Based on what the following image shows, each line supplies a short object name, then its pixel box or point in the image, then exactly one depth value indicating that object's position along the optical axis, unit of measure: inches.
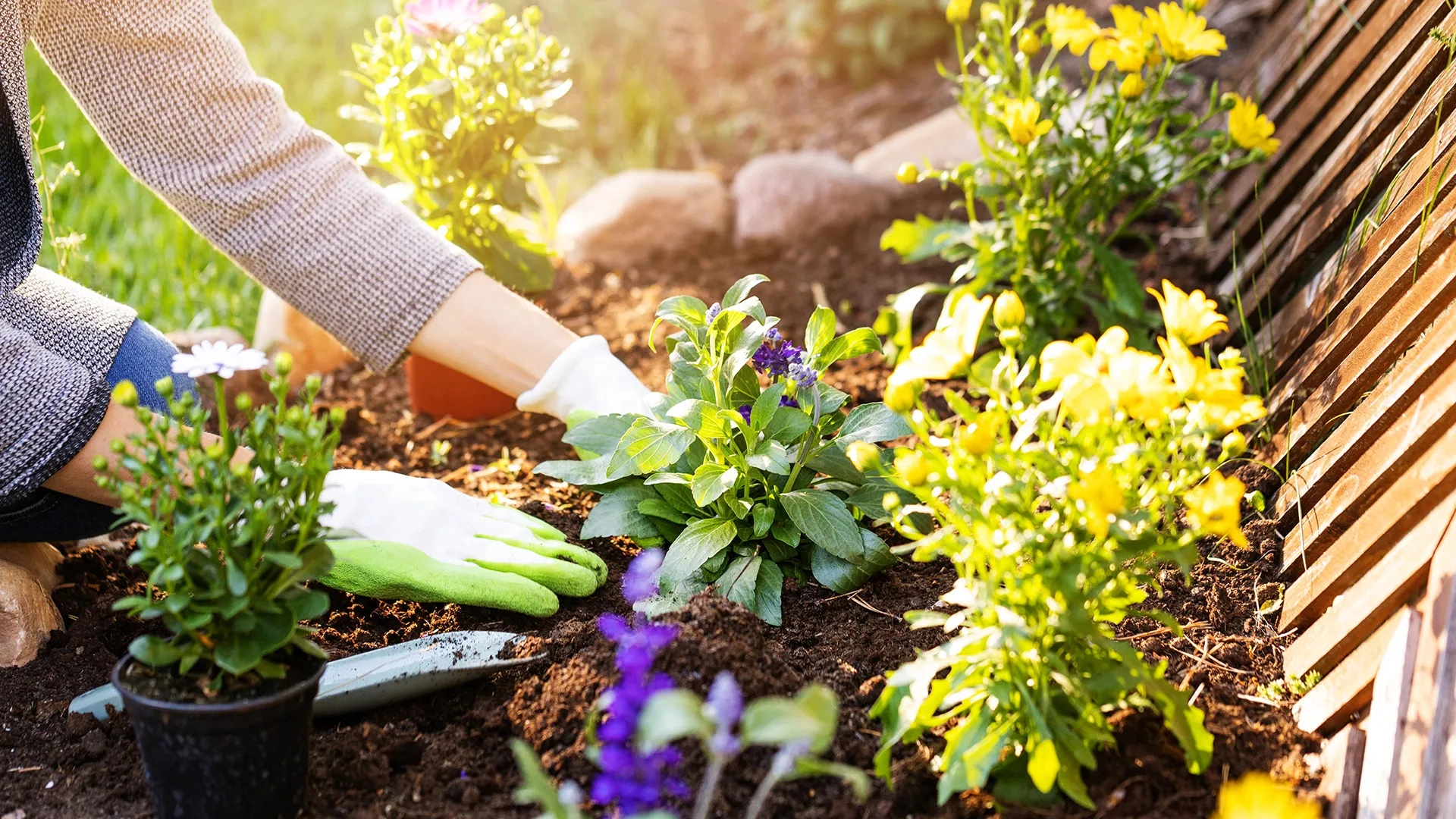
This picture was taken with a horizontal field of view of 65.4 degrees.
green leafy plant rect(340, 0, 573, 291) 78.1
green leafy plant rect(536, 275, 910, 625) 56.9
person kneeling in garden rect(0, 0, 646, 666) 58.4
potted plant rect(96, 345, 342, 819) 41.1
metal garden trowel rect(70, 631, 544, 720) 52.0
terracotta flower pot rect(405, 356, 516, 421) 83.4
